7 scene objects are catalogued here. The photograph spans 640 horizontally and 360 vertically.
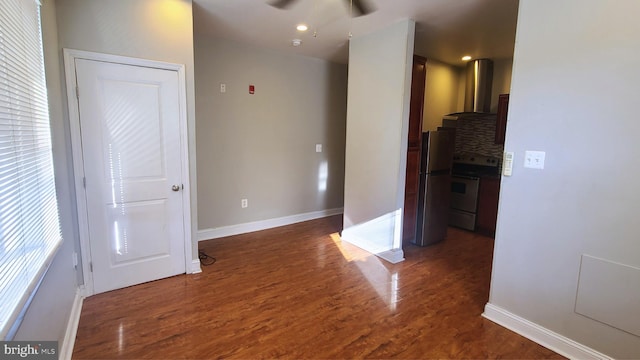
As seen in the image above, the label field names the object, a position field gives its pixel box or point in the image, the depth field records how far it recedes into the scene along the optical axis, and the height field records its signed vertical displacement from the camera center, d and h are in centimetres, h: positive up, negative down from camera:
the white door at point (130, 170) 247 -25
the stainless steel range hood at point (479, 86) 457 +92
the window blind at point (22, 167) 119 -14
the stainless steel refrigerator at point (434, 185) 373 -48
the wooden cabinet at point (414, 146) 342 +0
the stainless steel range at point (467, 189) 437 -60
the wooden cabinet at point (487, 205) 414 -77
